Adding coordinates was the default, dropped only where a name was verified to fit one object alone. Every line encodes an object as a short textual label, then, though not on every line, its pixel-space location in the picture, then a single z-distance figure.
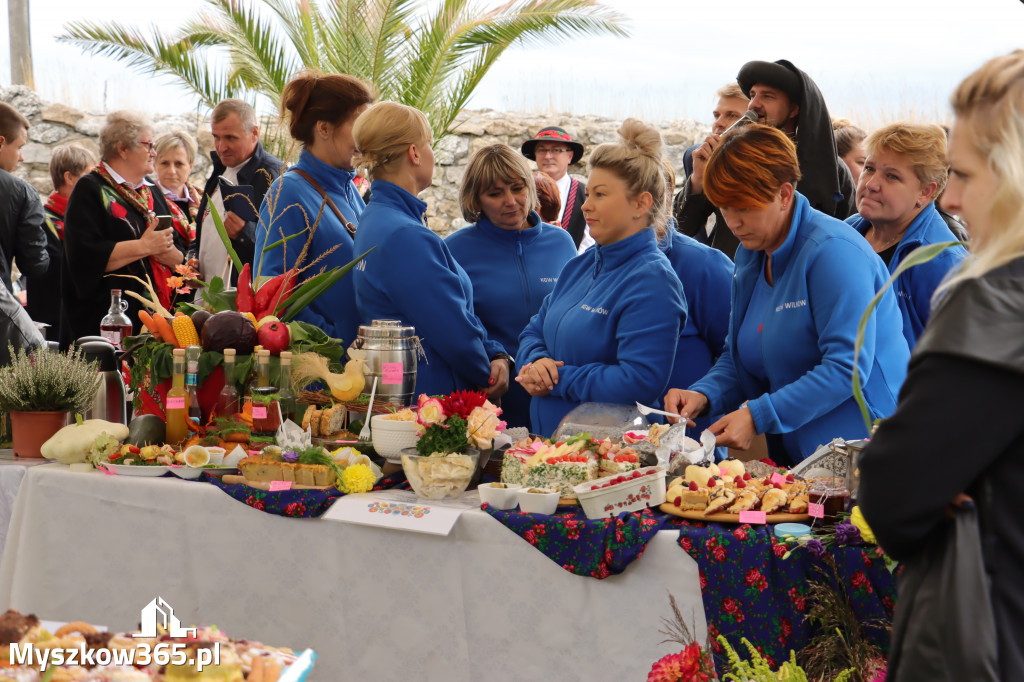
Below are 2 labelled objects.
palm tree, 8.73
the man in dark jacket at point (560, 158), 6.26
